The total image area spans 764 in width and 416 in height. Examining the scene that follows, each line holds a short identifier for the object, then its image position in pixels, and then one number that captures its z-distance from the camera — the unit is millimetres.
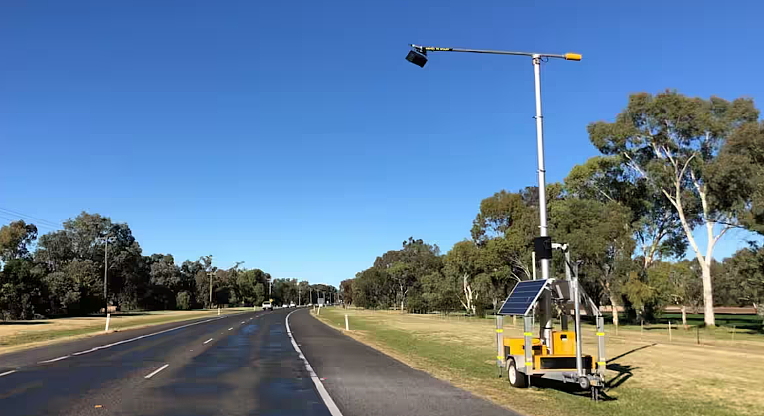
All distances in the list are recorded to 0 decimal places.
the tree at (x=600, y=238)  46531
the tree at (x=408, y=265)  113162
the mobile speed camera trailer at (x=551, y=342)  11555
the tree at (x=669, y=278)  46062
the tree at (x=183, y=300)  119188
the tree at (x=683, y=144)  43219
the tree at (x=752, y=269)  37594
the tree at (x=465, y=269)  68250
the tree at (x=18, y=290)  54156
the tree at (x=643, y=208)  52238
